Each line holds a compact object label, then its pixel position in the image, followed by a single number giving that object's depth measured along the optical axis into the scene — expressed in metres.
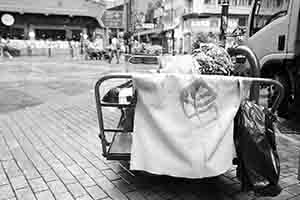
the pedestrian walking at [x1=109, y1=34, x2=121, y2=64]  22.74
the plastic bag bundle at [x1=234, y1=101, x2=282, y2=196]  2.19
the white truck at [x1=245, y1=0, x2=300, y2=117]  5.01
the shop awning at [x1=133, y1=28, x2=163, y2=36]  59.17
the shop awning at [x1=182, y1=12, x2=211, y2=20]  39.12
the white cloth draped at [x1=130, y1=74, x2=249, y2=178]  2.22
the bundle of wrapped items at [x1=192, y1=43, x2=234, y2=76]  2.74
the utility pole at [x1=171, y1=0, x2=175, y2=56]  50.02
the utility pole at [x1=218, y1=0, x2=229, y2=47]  9.08
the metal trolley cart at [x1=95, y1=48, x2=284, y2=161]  2.37
